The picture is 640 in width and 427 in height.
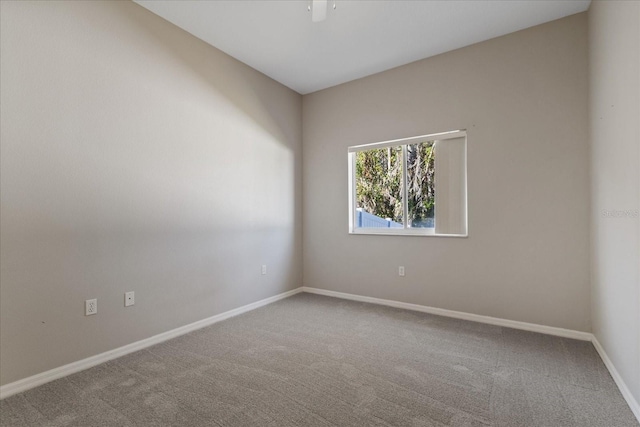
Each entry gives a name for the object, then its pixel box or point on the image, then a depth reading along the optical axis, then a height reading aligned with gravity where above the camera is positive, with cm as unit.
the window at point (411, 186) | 327 +32
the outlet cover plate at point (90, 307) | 221 -68
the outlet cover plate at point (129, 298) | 244 -69
